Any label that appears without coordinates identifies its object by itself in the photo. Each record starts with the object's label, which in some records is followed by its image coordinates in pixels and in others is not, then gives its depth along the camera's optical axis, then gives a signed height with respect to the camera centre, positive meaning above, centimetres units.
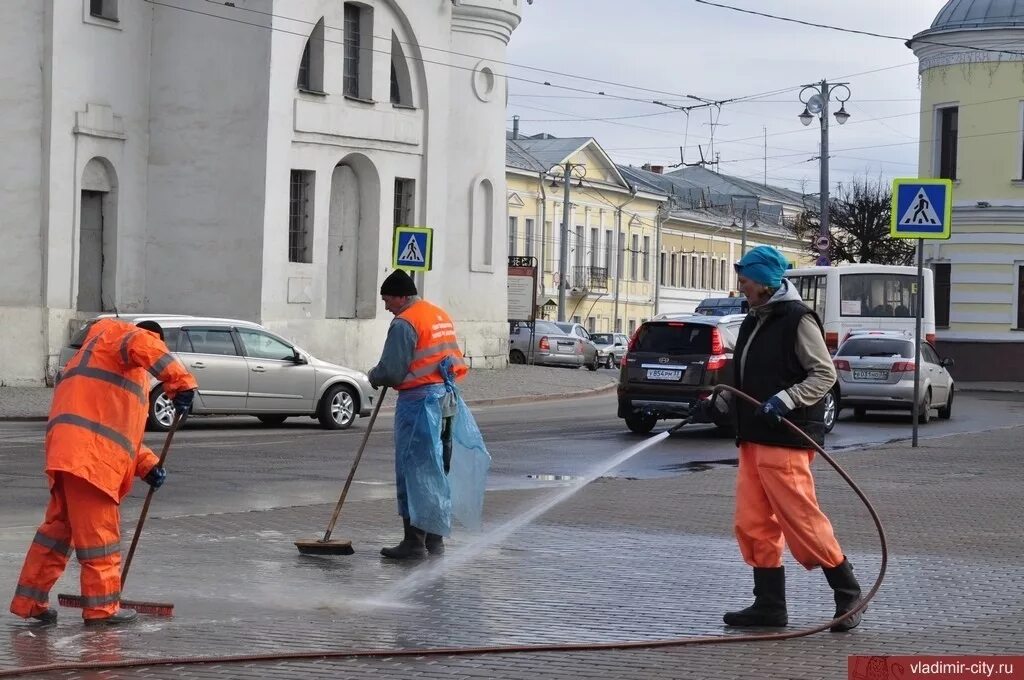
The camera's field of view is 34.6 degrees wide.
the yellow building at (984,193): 4641 +350
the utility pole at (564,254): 6396 +201
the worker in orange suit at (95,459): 757 -77
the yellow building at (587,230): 7081 +344
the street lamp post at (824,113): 4673 +570
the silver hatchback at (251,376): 2195 -110
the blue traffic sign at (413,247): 2780 +89
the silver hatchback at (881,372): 2664 -97
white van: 3634 +27
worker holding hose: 782 -63
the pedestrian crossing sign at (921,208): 1923 +124
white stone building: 2997 +276
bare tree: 6278 +305
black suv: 2216 -79
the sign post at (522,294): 4606 +25
